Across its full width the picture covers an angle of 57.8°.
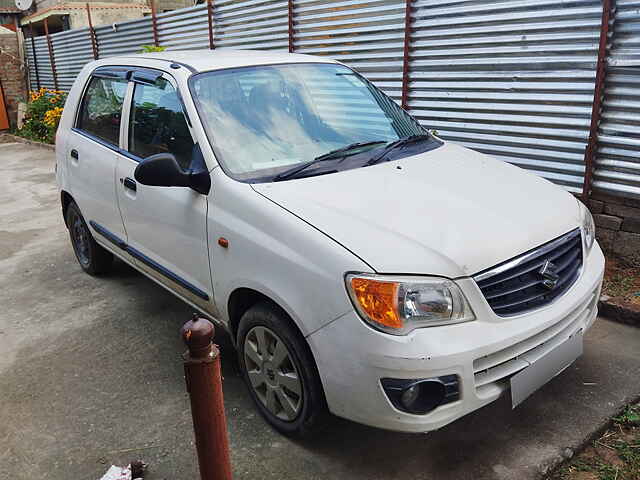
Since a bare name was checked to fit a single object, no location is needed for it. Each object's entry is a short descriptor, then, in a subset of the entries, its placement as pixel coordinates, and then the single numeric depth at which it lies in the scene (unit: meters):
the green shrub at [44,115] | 13.09
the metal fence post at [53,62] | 14.63
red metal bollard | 1.87
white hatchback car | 2.25
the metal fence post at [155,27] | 10.57
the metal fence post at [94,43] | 12.73
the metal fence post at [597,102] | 4.30
